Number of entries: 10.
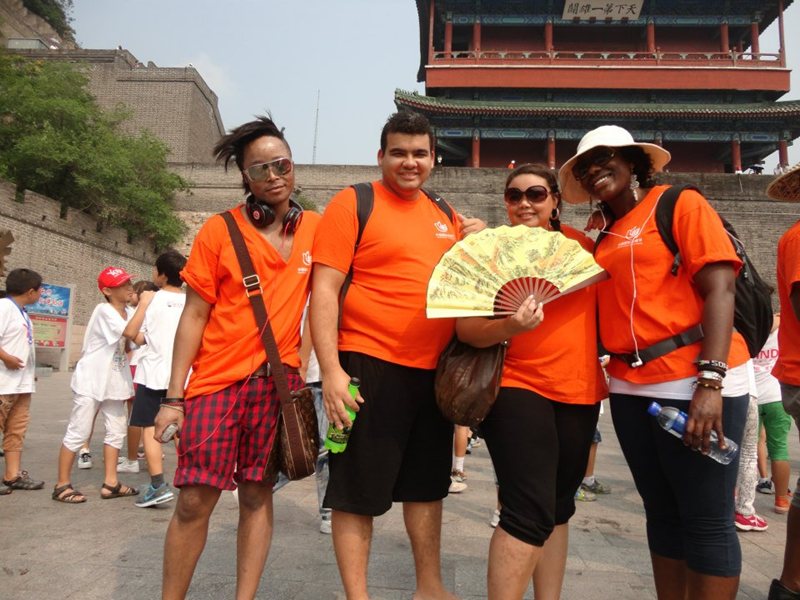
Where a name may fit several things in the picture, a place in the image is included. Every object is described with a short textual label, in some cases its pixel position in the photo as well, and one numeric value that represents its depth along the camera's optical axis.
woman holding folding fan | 1.77
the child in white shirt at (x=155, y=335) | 4.16
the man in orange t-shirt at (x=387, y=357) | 1.93
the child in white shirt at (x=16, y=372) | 4.05
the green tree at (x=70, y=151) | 17.92
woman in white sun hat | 1.75
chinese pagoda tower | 25.25
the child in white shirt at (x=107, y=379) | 4.00
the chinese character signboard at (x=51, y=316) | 13.57
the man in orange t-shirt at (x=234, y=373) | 1.97
